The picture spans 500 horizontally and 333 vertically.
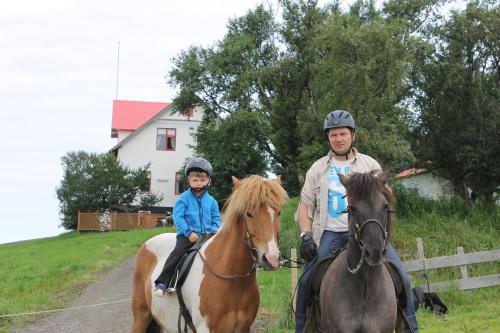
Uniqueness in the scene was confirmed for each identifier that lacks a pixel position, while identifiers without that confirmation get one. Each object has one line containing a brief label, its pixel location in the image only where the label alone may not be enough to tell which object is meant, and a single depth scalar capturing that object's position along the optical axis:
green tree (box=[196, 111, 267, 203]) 34.56
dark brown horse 3.74
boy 5.70
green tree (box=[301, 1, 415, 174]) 17.38
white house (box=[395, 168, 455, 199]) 33.33
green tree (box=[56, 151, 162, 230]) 38.03
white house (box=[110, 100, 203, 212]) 45.38
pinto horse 4.57
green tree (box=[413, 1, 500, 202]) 20.36
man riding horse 4.89
